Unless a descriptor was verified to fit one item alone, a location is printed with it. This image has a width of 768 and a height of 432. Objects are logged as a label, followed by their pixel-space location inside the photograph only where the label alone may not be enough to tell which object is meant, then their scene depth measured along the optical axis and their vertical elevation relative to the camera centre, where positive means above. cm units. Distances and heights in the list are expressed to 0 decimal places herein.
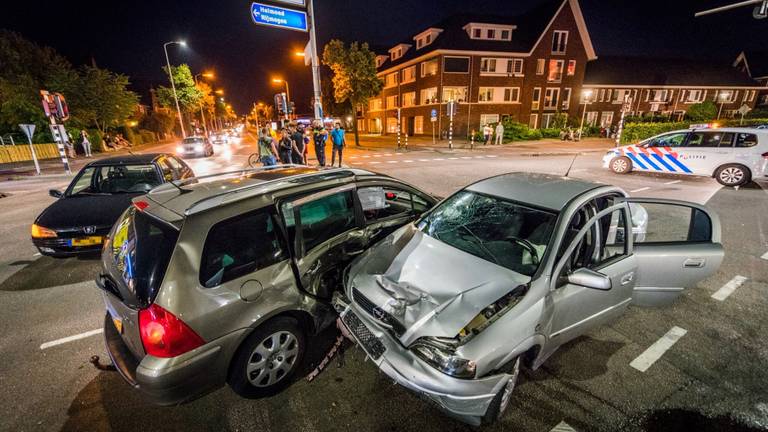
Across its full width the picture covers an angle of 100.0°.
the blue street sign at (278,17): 928 +300
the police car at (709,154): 959 -129
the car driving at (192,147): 2127 -162
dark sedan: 461 -120
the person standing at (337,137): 1454 -78
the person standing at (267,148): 1079 -90
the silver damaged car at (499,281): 216 -129
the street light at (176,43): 2752 +663
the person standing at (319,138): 1265 -71
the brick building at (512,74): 3253 +433
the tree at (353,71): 2523 +364
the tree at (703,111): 3809 +10
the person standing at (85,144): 2146 -129
